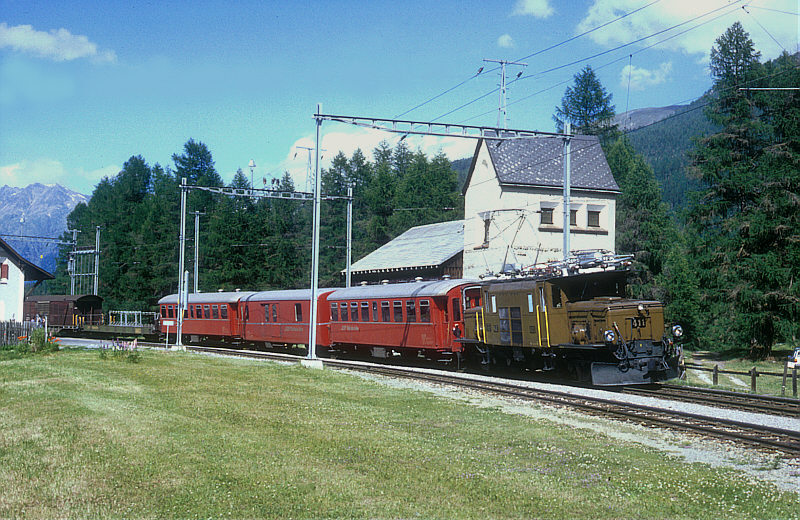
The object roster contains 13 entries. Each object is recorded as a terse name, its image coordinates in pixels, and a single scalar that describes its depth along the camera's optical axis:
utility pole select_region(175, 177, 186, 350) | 38.23
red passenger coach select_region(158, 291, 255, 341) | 43.34
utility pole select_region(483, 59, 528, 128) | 46.25
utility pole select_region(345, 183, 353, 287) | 38.31
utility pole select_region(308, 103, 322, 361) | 27.45
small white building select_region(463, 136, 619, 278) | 42.06
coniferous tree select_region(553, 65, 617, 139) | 81.00
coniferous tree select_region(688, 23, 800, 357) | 36.03
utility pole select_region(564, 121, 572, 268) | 26.38
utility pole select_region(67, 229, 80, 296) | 75.62
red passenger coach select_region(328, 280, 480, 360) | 27.44
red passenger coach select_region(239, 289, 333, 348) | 36.03
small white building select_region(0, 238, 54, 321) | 48.00
